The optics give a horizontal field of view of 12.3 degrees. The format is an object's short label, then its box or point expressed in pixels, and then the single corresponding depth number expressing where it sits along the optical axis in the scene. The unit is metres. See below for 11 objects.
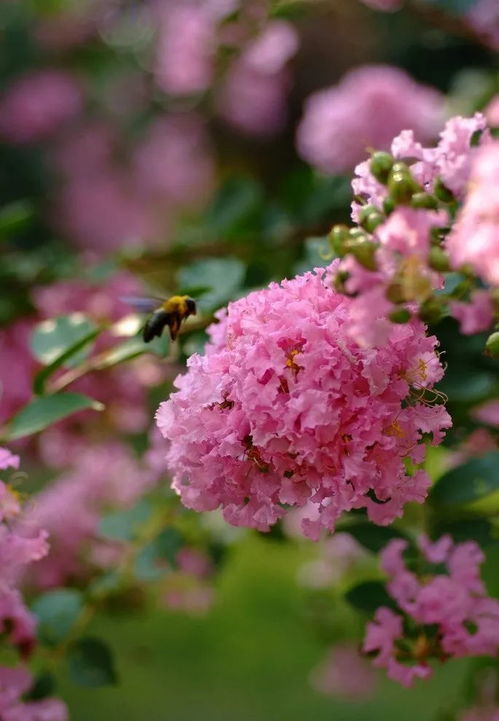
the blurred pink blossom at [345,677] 1.58
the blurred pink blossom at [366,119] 1.31
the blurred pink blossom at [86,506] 1.27
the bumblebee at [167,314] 0.95
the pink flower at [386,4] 1.29
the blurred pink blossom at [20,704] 0.98
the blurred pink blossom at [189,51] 1.55
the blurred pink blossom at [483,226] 0.78
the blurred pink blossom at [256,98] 1.89
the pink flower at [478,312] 0.81
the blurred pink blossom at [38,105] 2.26
